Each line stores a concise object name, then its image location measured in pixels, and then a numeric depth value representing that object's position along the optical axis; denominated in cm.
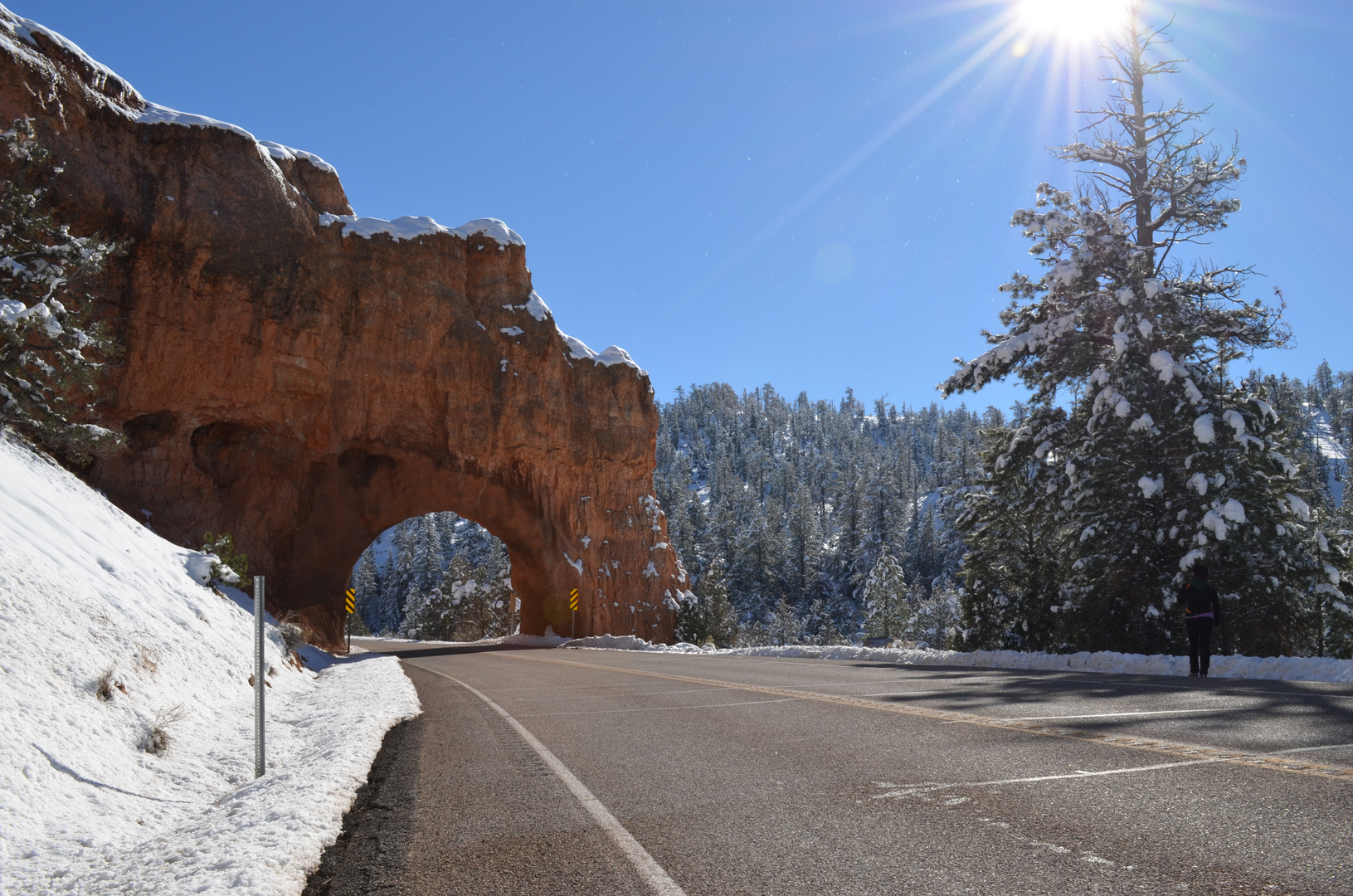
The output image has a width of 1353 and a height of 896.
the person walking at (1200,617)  1210
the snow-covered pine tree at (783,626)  7465
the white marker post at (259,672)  564
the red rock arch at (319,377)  2627
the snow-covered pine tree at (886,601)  6919
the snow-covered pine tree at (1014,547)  2025
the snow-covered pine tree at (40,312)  1238
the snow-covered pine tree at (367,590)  10606
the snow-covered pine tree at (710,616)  4647
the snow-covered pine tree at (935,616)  5597
